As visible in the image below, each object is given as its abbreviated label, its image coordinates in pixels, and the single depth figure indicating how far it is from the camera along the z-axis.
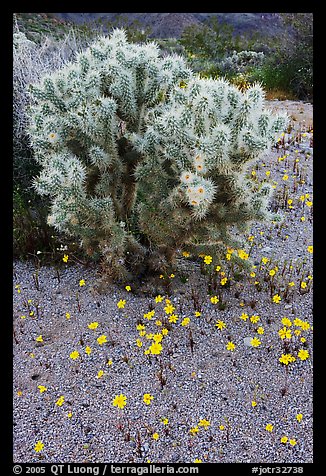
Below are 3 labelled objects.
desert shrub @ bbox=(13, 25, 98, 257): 4.60
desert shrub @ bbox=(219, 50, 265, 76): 11.94
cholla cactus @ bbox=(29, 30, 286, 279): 3.52
